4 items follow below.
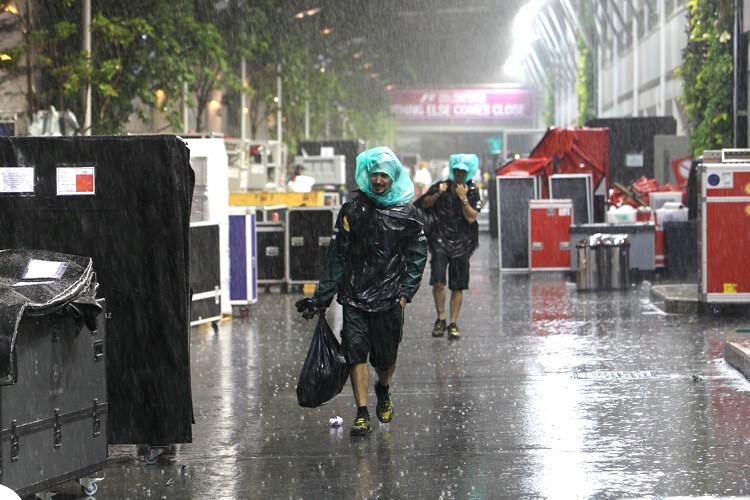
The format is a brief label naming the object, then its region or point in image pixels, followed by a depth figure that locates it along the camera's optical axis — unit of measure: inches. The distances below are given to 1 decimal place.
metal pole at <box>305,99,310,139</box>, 2468.3
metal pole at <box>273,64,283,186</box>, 1694.1
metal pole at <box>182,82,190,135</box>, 1286.9
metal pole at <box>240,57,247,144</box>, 1643.0
